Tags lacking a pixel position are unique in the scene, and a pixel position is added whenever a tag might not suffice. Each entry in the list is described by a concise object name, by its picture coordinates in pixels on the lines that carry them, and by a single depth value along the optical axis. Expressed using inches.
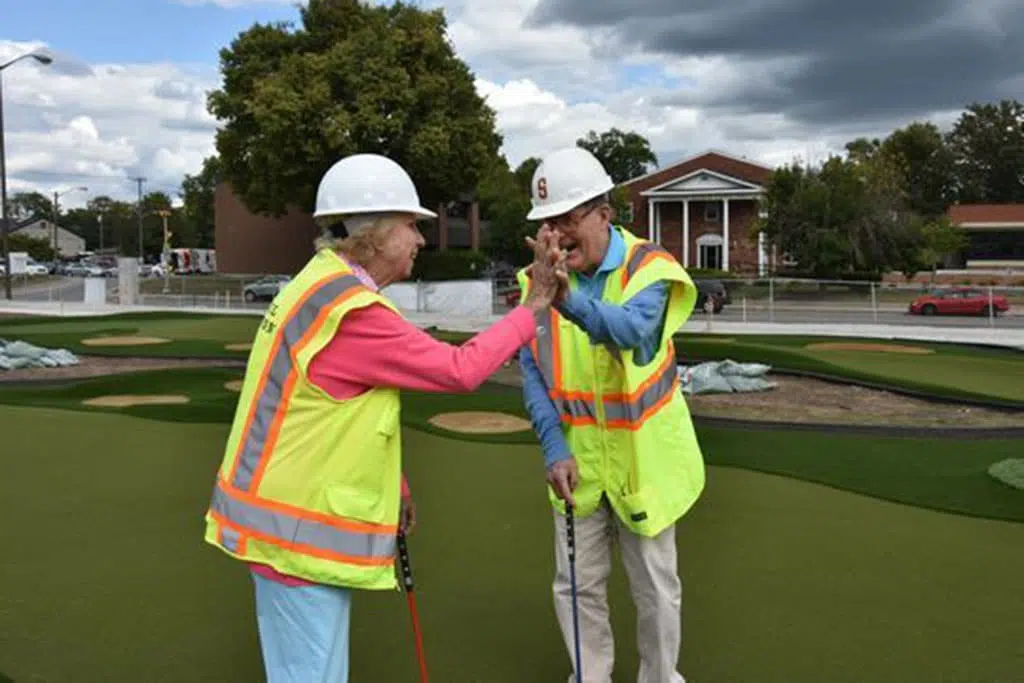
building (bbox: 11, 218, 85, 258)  4914.6
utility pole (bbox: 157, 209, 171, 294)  1746.3
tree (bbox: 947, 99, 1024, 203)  3282.5
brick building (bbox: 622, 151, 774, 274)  2148.1
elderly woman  97.0
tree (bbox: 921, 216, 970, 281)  1743.8
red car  1189.7
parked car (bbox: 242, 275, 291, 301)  1524.4
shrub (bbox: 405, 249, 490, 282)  1501.0
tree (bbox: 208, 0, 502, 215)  1371.8
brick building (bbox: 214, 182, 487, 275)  2055.9
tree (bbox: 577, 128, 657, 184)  3262.8
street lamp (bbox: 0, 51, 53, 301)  1395.2
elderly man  128.5
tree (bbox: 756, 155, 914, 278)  1658.5
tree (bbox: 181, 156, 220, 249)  3752.5
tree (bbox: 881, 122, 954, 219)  3139.8
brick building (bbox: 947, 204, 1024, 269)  2258.9
